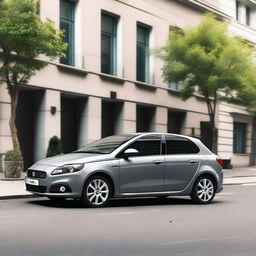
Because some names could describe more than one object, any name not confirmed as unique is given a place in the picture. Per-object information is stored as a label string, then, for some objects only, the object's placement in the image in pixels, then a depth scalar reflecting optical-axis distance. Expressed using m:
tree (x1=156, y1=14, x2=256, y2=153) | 25.86
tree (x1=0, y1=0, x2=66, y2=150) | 17.73
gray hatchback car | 11.50
